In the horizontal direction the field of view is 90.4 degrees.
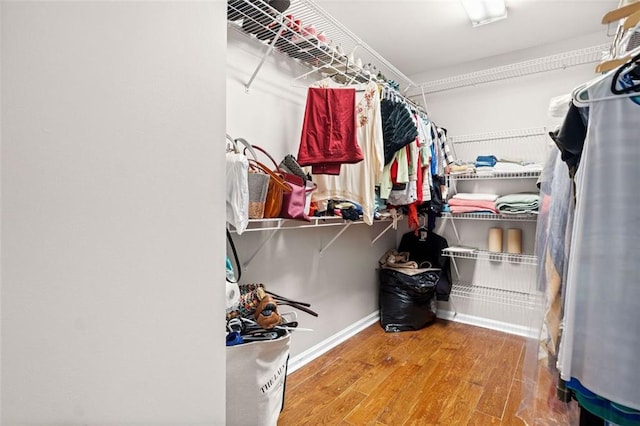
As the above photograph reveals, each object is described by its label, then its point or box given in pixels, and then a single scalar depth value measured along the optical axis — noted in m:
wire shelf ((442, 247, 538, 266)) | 2.63
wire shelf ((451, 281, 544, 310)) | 2.75
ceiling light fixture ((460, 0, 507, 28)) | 2.10
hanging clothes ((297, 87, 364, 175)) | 1.79
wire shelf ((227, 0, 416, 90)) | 1.58
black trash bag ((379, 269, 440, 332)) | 2.72
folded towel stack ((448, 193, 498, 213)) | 2.63
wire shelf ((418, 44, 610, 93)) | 2.38
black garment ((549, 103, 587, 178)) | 1.06
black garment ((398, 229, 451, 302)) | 2.94
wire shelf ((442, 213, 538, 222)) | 2.50
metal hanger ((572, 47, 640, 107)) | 0.85
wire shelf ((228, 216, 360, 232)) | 1.70
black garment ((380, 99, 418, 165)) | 2.10
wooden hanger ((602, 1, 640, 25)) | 1.17
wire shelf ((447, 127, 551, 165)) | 2.71
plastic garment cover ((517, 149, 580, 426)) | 1.26
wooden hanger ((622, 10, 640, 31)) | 1.04
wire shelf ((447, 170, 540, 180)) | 2.57
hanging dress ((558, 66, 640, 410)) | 0.80
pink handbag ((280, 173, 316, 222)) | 1.49
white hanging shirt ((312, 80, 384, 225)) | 2.00
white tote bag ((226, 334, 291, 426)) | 1.10
